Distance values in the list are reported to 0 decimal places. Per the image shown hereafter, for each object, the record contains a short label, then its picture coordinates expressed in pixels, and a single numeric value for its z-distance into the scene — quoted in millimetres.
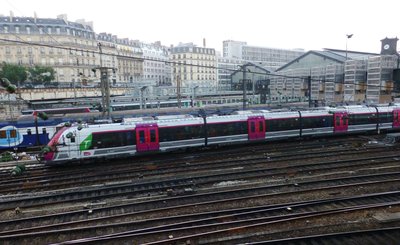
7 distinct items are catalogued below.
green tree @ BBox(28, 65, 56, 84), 53378
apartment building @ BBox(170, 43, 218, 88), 86500
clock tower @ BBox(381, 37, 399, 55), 45803
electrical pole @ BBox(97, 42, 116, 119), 21516
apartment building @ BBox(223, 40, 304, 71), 114312
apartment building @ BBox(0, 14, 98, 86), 64562
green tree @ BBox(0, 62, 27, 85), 50125
